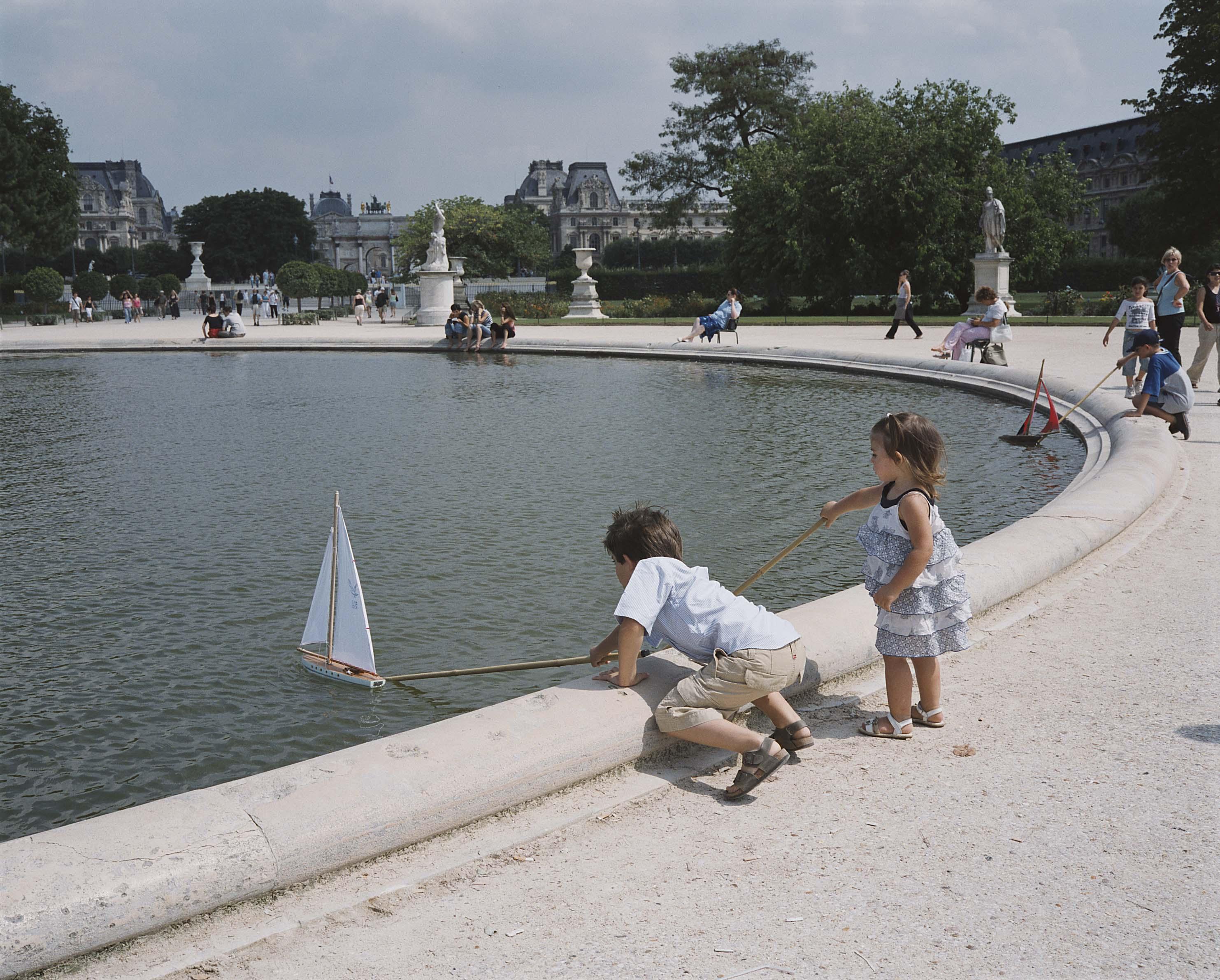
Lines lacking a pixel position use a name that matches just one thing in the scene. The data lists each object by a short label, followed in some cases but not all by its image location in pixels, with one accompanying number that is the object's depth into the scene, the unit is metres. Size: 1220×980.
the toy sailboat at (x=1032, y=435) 11.19
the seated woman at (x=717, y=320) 24.22
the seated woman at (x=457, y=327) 26.31
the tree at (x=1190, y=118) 39.84
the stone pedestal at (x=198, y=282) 65.44
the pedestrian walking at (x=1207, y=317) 12.80
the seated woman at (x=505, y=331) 25.86
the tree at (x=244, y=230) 104.38
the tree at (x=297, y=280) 57.47
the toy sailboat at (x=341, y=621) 4.86
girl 3.88
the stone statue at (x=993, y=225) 33.16
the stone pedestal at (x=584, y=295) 41.28
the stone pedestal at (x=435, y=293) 37.62
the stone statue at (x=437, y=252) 37.75
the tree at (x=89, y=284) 68.88
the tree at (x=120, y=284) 67.19
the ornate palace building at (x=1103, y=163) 113.44
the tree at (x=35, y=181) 55.00
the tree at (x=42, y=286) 54.69
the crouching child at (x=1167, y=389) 10.20
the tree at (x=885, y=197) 36.44
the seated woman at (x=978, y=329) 18.14
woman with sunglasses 12.59
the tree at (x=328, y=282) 62.59
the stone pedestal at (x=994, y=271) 33.88
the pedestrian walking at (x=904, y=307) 25.28
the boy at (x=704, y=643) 3.74
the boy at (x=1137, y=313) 11.81
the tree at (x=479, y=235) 74.38
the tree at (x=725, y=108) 54.81
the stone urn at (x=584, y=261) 43.09
